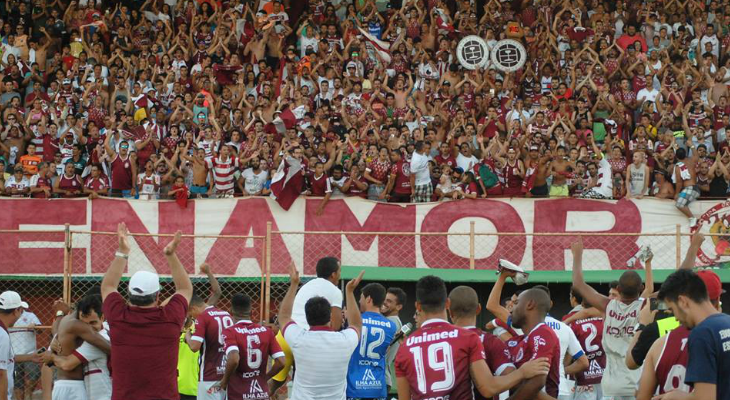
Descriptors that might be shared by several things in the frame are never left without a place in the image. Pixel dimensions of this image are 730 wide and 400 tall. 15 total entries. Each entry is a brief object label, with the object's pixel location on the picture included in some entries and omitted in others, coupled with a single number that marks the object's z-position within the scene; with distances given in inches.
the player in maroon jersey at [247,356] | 783.7
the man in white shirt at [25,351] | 1052.5
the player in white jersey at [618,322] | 678.5
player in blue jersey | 772.6
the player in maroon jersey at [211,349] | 826.8
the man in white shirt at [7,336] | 747.4
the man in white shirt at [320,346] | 649.0
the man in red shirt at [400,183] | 1542.8
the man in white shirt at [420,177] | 1518.2
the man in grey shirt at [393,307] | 798.5
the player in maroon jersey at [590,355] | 831.7
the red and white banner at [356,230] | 1374.3
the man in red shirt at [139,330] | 602.9
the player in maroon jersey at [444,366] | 548.4
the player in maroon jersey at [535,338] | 574.6
